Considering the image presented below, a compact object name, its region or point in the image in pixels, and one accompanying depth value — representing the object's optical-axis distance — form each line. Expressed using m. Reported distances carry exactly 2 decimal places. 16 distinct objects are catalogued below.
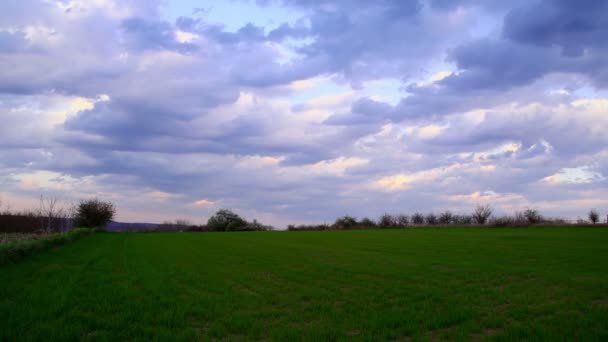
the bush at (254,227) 76.29
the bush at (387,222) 71.62
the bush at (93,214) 64.38
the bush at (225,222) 75.44
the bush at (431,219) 80.88
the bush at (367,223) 72.75
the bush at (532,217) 53.40
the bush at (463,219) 71.54
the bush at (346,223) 72.69
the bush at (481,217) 69.81
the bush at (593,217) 50.92
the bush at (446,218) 78.94
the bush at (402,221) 70.39
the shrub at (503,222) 52.94
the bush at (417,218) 82.38
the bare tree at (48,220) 43.89
